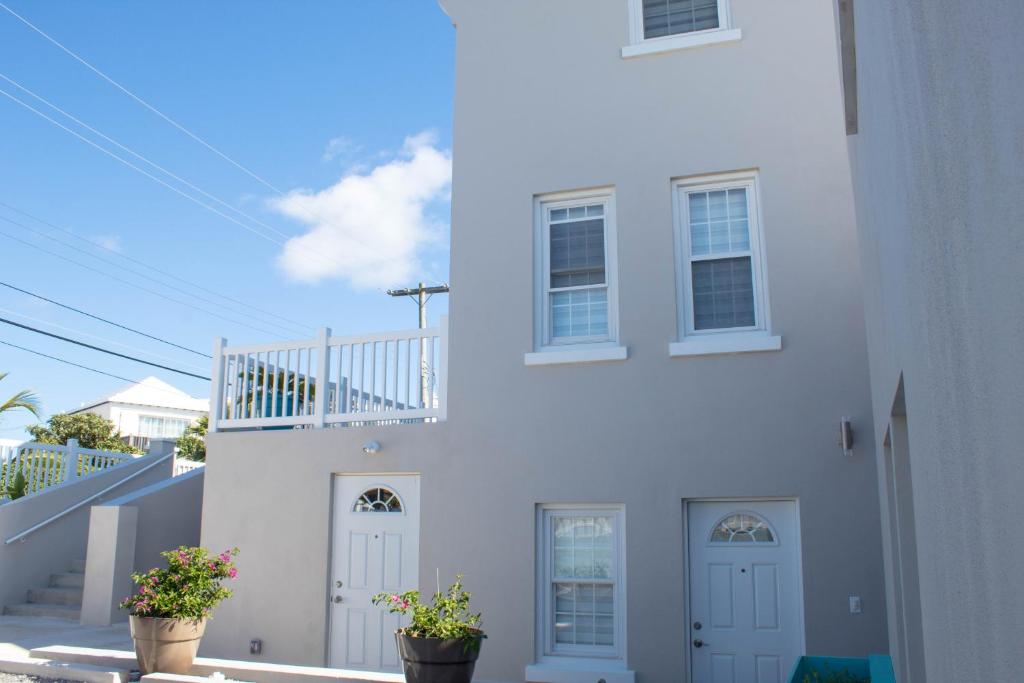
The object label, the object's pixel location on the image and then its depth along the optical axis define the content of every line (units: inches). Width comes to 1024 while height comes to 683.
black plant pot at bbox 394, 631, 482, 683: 297.0
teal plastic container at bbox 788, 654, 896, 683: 274.5
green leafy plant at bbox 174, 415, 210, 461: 1079.6
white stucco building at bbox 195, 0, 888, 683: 344.2
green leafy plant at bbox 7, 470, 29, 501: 598.2
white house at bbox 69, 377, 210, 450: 1732.3
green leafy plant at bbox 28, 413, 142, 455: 1054.4
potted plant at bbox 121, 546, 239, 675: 347.3
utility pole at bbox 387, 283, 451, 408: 1037.2
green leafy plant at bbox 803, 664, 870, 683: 267.0
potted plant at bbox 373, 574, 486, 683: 297.1
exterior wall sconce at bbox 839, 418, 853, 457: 333.4
